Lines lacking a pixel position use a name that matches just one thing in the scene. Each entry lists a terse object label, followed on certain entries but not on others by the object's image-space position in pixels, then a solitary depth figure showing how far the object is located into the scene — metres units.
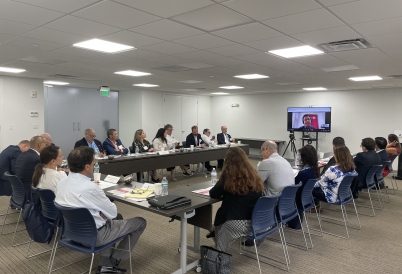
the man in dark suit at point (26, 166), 3.59
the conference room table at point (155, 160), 5.39
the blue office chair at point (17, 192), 3.36
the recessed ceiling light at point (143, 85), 9.12
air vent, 3.63
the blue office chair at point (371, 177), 4.79
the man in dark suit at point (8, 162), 4.14
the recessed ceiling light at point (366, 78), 6.80
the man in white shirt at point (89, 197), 2.42
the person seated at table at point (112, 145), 5.96
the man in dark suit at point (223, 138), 9.09
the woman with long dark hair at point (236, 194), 2.77
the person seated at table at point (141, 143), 6.70
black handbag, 2.74
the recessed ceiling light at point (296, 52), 4.10
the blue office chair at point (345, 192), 3.90
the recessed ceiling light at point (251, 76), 6.64
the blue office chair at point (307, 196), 3.53
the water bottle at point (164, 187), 3.04
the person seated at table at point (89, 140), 5.61
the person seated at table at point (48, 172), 3.13
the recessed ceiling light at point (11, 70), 6.21
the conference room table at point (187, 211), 2.63
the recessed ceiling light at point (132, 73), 6.29
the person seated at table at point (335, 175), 4.04
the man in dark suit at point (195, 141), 8.28
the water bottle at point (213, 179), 3.62
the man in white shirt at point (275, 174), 3.29
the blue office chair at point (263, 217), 2.71
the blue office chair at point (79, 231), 2.29
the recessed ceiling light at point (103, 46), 3.88
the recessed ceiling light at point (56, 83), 8.90
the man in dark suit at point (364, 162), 4.86
